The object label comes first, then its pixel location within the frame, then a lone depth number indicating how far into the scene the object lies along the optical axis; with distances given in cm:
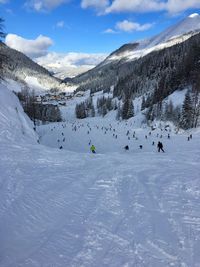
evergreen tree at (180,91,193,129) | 4050
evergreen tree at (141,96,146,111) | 7799
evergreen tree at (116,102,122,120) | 7742
